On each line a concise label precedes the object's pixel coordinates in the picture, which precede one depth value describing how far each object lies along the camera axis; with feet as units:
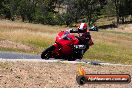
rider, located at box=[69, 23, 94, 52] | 58.23
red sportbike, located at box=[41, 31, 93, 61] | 58.18
